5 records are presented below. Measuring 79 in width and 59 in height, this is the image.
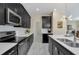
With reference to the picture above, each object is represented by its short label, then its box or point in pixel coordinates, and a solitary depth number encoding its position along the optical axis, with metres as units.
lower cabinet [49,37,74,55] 0.80
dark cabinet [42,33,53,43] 4.08
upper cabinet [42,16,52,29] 4.42
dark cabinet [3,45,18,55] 0.76
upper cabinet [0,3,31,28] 1.29
